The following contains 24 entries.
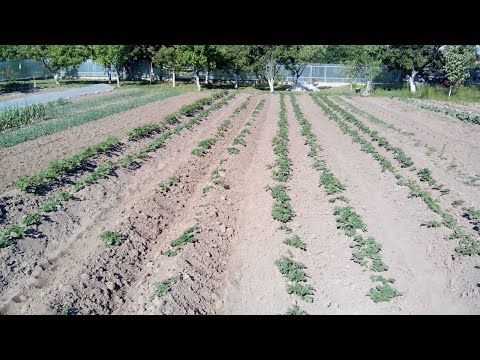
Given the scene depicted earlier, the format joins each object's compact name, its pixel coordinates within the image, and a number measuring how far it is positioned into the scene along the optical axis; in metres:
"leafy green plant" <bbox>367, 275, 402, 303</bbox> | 5.53
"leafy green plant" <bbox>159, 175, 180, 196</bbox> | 9.57
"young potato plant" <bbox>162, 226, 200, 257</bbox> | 6.75
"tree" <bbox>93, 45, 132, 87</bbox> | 38.47
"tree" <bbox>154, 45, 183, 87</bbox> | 39.72
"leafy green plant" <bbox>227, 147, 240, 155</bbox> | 13.04
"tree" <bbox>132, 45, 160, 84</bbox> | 44.18
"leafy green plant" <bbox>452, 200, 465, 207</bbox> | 8.67
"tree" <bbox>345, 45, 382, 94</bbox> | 36.12
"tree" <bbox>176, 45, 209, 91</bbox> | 35.62
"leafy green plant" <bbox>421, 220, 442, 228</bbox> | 7.66
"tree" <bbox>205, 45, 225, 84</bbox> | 37.06
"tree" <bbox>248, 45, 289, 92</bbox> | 39.00
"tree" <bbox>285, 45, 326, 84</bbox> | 40.53
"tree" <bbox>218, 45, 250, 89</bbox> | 40.75
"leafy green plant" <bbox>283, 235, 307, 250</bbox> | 6.98
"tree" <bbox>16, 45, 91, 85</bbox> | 41.56
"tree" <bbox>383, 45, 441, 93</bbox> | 33.91
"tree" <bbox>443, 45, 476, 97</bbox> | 31.16
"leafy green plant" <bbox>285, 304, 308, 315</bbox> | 5.25
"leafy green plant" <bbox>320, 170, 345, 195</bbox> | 9.40
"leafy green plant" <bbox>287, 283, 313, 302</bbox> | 5.66
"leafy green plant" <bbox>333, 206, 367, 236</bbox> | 7.48
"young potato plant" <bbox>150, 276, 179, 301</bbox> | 5.54
